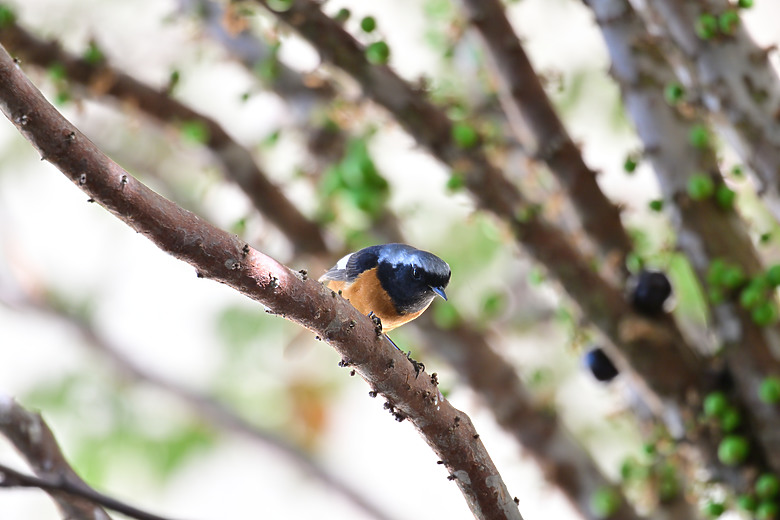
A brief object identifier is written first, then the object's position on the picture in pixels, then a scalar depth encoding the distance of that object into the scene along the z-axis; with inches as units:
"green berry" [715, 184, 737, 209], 194.1
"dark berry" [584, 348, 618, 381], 213.3
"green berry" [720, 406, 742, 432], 191.3
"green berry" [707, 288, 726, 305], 192.4
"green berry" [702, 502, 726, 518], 186.2
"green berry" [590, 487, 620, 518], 218.4
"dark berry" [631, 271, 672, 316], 196.1
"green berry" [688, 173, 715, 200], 192.4
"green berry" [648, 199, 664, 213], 196.7
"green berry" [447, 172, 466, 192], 195.0
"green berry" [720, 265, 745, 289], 186.1
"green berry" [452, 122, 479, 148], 199.9
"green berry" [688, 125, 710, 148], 193.5
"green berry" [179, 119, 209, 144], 212.7
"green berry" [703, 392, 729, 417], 191.5
